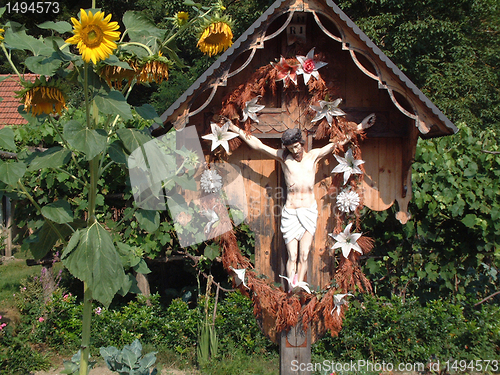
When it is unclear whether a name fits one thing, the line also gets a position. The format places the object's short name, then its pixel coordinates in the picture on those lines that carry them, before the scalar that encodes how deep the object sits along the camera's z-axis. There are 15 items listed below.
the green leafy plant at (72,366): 2.76
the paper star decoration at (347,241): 3.60
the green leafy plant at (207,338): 4.39
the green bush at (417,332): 4.52
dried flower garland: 3.52
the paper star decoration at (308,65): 3.47
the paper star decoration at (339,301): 3.56
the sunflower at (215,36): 2.60
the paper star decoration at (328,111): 3.51
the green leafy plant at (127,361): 3.04
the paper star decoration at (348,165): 3.58
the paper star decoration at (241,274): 3.59
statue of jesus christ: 3.53
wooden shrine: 3.57
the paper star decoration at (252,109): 3.52
